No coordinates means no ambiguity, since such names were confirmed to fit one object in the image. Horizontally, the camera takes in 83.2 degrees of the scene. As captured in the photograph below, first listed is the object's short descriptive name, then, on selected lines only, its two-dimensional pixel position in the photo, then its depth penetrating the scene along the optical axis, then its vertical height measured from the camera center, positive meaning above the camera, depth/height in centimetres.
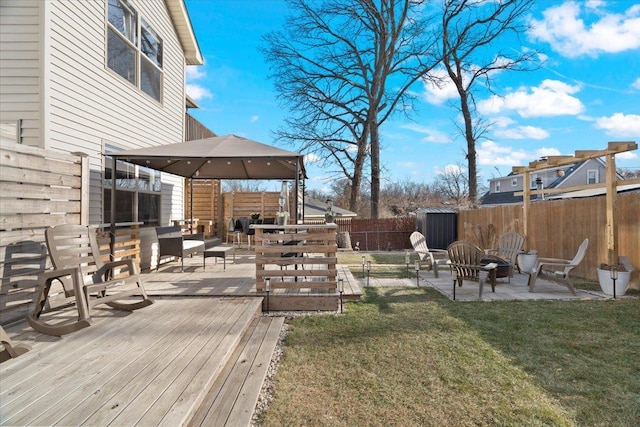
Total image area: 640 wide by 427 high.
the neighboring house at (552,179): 2642 +321
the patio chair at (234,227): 1028 -25
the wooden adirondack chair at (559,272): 594 -88
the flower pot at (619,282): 582 -100
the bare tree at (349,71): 1666 +738
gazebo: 554 +107
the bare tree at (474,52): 1602 +773
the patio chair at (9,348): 266 -103
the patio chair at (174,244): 653 -51
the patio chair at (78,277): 328 -62
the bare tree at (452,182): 3039 +339
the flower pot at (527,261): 778 -90
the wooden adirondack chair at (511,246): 772 -58
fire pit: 668 -85
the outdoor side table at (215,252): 650 -62
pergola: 613 +70
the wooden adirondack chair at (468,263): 608 -75
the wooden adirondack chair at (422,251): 774 -69
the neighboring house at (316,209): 2246 +68
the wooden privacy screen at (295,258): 498 -55
